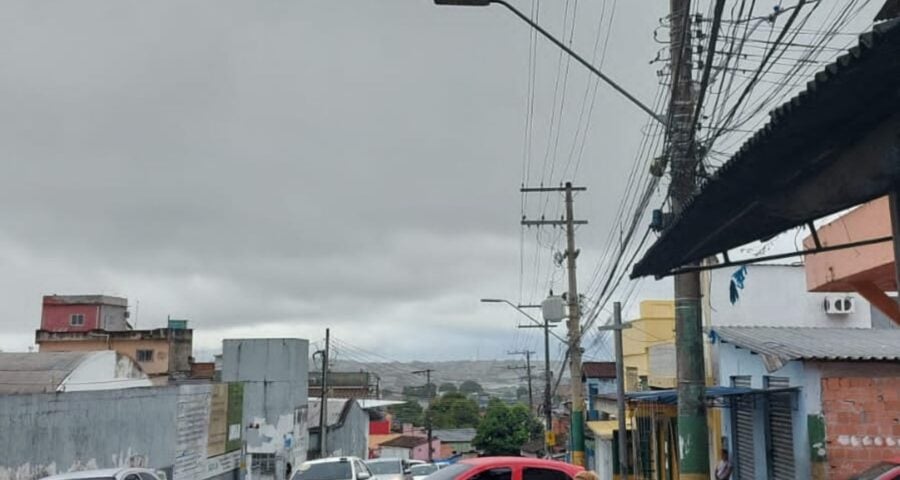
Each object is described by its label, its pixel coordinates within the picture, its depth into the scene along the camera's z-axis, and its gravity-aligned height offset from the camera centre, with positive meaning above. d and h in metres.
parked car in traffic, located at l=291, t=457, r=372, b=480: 19.55 -2.53
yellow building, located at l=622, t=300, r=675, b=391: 25.02 +0.63
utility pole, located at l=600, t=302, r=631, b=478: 17.22 -0.14
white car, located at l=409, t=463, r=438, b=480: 25.30 -3.38
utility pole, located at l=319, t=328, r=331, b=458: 41.84 -2.05
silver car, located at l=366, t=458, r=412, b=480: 25.78 -3.28
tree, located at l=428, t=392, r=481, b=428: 106.75 -6.28
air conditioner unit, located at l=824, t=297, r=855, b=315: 22.98 +1.70
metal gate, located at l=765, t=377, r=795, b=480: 14.69 -1.24
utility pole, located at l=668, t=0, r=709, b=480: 10.38 +0.51
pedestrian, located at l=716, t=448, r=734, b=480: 15.59 -1.96
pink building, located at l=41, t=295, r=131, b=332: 62.84 +4.00
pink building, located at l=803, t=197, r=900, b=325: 11.77 +1.65
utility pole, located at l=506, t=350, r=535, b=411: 66.26 -0.06
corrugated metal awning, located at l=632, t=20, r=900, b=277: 4.44 +1.53
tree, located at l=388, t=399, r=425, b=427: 116.12 -7.00
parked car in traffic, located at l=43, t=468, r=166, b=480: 12.30 -1.68
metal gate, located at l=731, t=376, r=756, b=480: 16.77 -1.42
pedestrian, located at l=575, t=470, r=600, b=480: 9.57 -1.29
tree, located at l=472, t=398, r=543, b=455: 66.69 -5.46
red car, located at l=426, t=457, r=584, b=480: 11.06 -1.43
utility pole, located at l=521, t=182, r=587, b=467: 26.27 +1.01
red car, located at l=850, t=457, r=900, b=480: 9.29 -1.24
